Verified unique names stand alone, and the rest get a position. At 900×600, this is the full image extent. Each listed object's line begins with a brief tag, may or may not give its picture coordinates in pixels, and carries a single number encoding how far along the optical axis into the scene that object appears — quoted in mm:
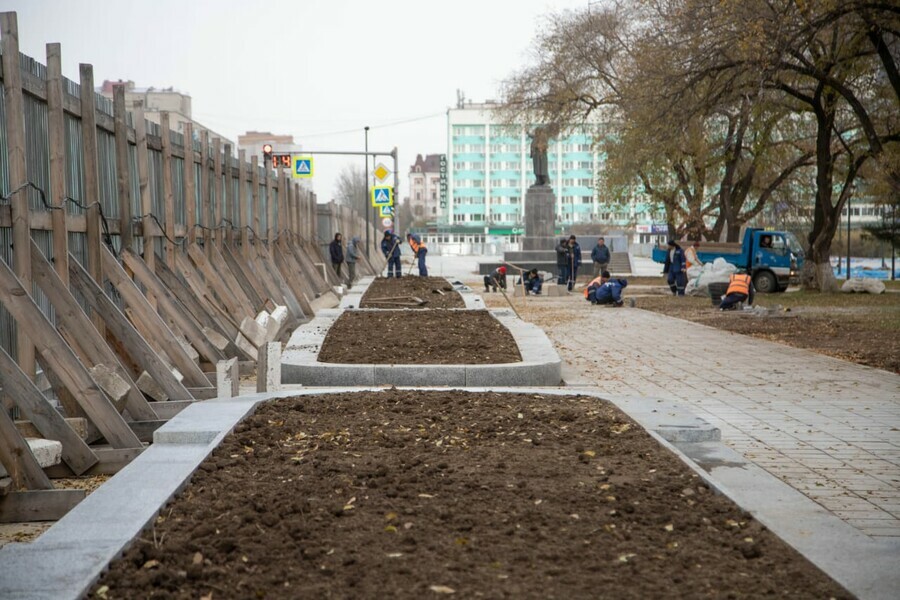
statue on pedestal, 43875
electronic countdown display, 37653
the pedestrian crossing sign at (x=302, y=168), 43062
